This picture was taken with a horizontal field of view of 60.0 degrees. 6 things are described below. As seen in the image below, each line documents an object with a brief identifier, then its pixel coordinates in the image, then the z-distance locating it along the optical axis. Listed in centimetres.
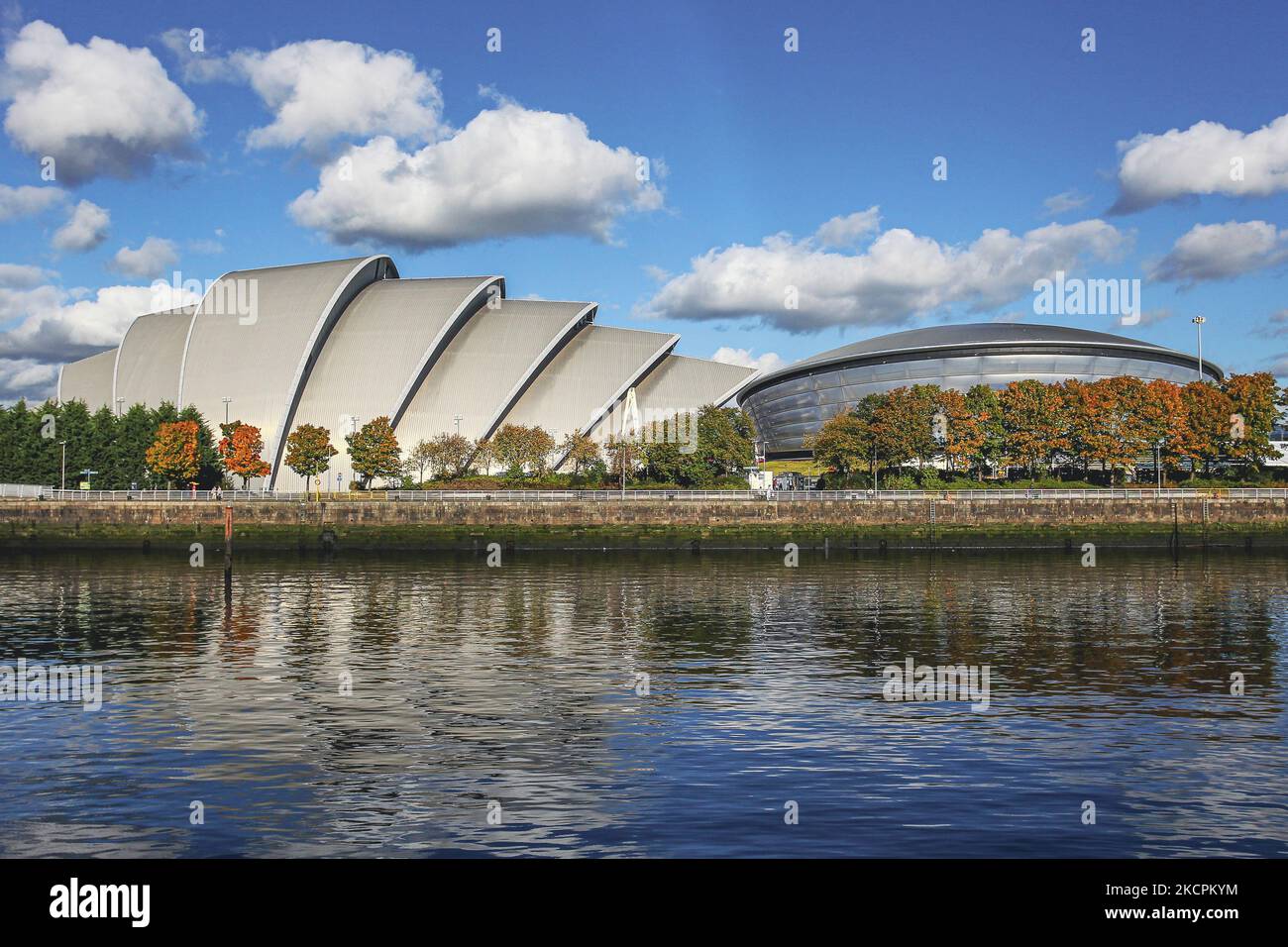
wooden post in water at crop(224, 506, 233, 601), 4153
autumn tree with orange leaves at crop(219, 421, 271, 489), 9300
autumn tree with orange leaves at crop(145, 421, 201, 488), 8894
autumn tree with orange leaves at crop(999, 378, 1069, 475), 8706
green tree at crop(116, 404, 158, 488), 9188
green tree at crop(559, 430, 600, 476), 9625
